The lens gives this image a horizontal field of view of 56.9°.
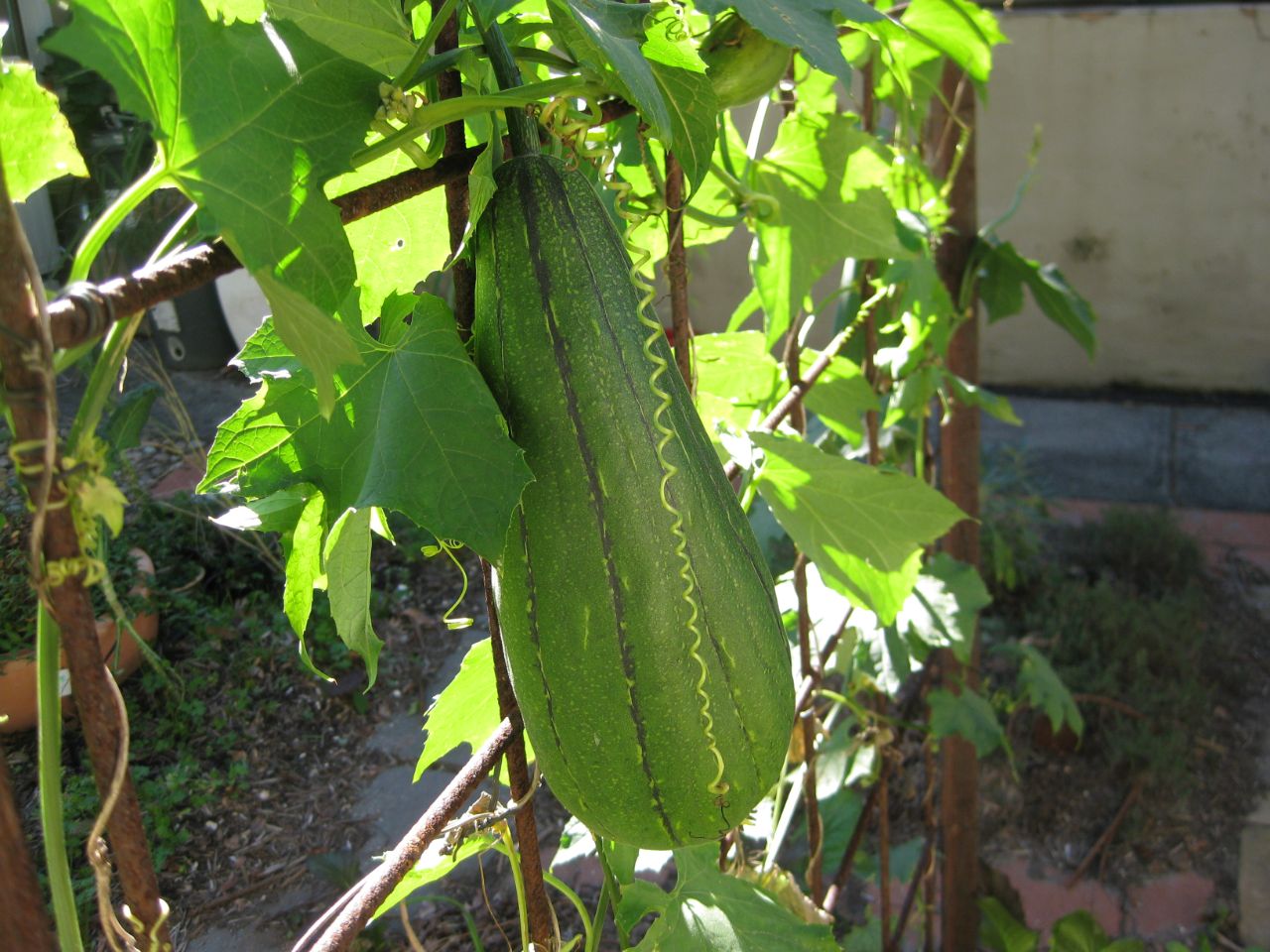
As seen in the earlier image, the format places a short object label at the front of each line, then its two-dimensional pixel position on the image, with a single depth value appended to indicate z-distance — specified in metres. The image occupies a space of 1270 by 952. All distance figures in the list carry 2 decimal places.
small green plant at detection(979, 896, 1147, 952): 1.70
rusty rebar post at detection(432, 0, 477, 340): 0.62
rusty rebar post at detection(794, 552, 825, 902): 1.20
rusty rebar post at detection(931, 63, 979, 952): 1.71
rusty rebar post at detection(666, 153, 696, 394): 0.84
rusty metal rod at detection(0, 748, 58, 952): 0.35
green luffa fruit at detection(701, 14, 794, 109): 0.86
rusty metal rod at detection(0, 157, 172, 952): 0.36
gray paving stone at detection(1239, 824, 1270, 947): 2.14
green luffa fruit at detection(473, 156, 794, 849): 0.64
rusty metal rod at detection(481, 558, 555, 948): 0.72
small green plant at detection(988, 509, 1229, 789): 2.51
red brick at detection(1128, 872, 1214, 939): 2.14
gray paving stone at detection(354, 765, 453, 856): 1.59
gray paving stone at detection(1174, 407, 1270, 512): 3.66
